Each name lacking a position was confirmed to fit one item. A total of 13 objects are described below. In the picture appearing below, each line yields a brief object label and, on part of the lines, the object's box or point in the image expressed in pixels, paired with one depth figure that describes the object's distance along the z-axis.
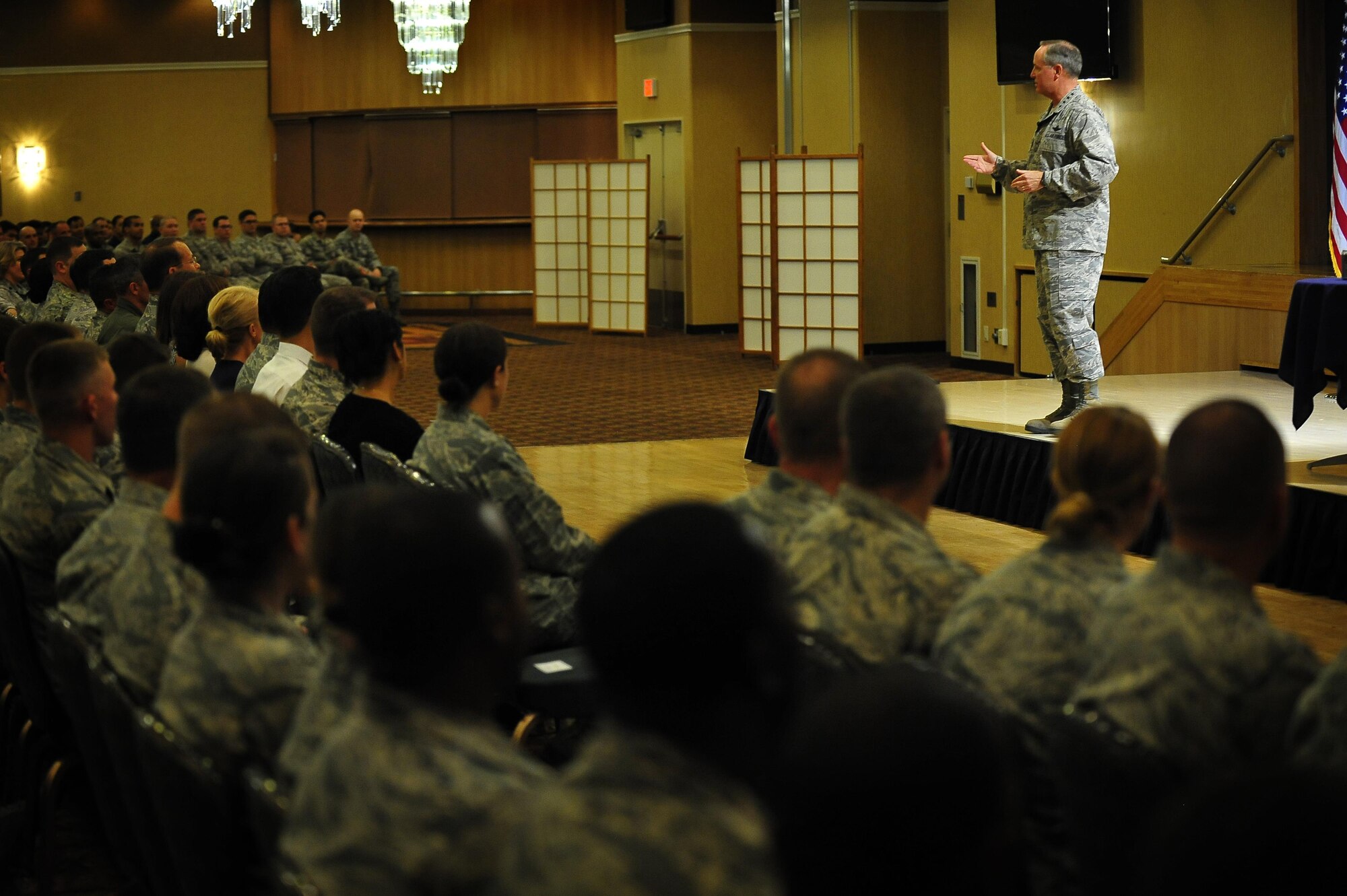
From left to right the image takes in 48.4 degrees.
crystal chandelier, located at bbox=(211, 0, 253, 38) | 12.55
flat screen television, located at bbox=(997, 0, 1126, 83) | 9.58
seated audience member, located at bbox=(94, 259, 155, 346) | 6.34
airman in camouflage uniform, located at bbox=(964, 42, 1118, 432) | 6.16
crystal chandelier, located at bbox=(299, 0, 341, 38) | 12.27
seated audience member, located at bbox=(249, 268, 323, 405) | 4.65
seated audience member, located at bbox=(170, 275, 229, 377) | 4.98
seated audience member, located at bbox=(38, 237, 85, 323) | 7.94
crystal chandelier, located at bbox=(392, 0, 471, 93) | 13.20
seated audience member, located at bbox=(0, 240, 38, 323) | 8.70
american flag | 7.01
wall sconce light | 18.97
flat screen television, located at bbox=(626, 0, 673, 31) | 14.67
